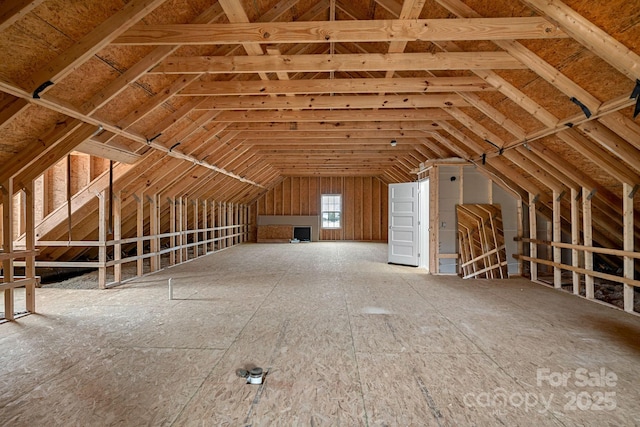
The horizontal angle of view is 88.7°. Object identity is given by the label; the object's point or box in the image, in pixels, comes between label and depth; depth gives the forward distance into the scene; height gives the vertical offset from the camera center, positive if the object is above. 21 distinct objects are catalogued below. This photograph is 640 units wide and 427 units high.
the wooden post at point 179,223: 7.93 -0.12
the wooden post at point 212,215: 10.28 +0.10
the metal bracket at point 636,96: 2.72 +1.03
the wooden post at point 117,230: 5.70 -0.21
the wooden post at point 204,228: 9.62 -0.30
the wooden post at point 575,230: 5.04 -0.20
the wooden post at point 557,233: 5.46 -0.27
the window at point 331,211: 15.07 +0.31
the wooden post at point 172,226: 7.65 -0.18
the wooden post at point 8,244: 3.74 -0.29
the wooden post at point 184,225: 8.22 -0.18
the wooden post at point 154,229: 6.71 -0.22
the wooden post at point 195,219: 8.93 -0.03
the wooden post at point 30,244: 4.01 -0.31
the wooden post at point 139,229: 6.22 -0.21
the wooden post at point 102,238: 5.41 -0.33
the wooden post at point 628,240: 4.09 -0.29
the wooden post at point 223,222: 11.48 -0.14
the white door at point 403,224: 7.73 -0.15
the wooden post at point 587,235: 4.74 -0.27
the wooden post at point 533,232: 6.06 -0.27
